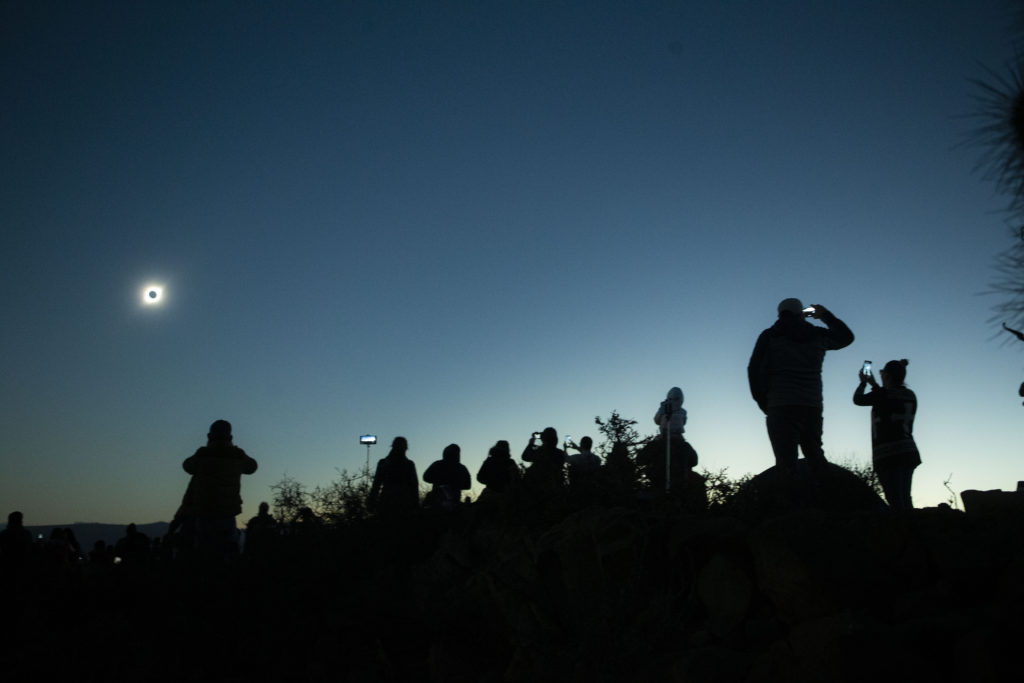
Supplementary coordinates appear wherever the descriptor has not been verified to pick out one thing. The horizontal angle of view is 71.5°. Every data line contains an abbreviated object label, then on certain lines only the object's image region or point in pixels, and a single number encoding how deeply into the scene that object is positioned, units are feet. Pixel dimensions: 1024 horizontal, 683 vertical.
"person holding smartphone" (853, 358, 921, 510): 19.17
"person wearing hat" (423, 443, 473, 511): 28.71
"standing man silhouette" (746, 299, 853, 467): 19.22
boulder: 15.79
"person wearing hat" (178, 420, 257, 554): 24.31
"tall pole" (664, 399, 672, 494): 17.21
